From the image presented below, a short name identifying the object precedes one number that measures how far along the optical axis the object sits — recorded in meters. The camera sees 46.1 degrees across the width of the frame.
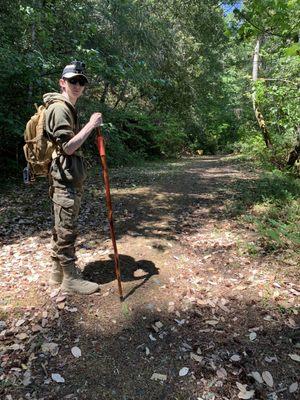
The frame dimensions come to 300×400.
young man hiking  3.54
